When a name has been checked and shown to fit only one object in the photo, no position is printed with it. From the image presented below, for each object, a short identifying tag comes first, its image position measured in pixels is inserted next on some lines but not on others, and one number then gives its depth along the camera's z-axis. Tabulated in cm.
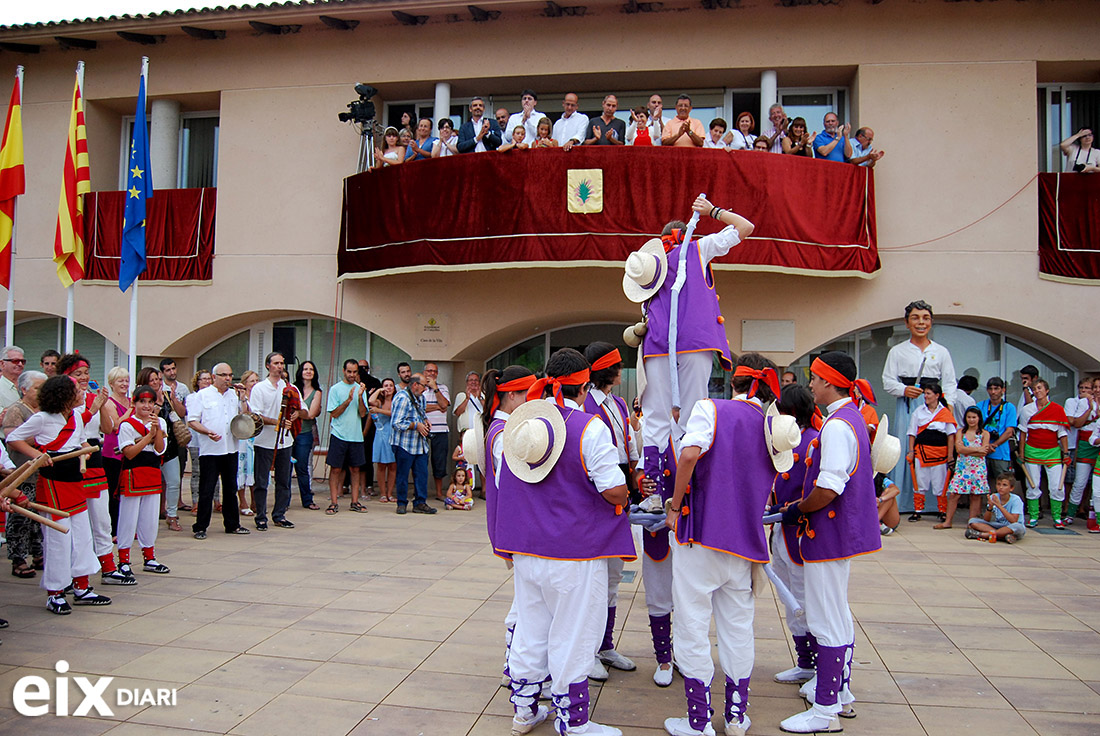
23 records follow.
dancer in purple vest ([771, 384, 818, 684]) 454
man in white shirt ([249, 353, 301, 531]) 943
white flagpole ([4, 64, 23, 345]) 933
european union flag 993
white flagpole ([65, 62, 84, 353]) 905
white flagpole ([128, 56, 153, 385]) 925
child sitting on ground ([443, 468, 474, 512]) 1141
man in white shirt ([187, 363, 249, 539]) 863
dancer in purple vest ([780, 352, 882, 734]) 412
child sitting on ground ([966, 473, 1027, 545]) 929
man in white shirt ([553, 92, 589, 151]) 1152
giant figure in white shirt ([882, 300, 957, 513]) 1048
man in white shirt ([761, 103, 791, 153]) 1113
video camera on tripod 1201
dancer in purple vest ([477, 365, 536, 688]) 448
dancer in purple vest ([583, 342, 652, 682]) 479
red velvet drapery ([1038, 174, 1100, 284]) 1091
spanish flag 973
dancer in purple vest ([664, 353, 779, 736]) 399
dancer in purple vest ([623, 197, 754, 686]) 523
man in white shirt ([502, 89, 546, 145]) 1163
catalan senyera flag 979
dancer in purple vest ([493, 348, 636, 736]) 394
